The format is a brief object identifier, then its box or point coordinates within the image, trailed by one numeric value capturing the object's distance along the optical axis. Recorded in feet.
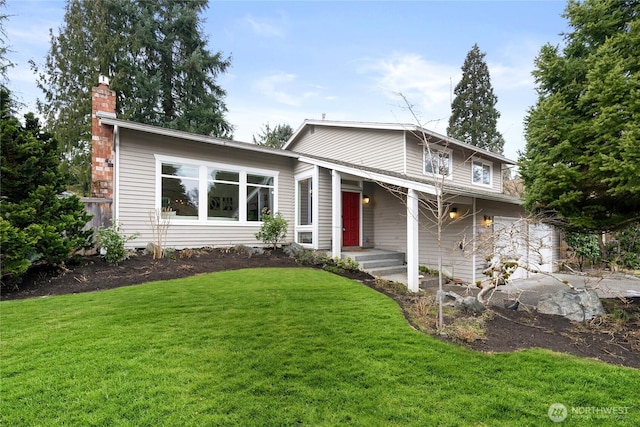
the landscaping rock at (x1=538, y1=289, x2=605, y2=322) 16.20
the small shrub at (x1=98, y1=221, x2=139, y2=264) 22.98
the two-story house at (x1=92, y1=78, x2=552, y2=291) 26.12
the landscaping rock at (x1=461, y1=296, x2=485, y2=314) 16.57
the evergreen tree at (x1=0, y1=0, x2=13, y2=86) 37.27
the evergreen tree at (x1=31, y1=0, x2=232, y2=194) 56.03
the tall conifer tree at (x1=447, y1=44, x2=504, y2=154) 84.74
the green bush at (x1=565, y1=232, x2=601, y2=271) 41.98
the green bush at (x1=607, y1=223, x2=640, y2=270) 32.93
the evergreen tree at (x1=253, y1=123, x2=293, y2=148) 89.38
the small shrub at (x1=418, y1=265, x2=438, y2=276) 30.66
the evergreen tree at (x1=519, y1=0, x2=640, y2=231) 15.12
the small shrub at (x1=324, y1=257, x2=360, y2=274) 26.73
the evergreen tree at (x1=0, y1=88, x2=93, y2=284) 17.42
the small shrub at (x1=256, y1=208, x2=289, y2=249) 31.12
